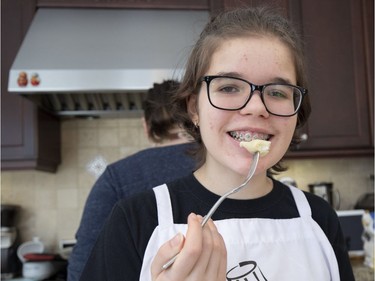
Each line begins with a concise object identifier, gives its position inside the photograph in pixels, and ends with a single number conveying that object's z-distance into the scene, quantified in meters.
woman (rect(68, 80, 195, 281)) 0.85
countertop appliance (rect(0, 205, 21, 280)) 1.65
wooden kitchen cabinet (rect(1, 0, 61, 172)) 1.62
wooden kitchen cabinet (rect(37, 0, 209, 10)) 1.67
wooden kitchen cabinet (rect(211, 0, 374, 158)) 1.80
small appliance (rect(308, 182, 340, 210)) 1.96
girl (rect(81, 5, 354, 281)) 0.55
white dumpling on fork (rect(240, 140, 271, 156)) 0.51
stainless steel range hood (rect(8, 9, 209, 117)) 1.45
